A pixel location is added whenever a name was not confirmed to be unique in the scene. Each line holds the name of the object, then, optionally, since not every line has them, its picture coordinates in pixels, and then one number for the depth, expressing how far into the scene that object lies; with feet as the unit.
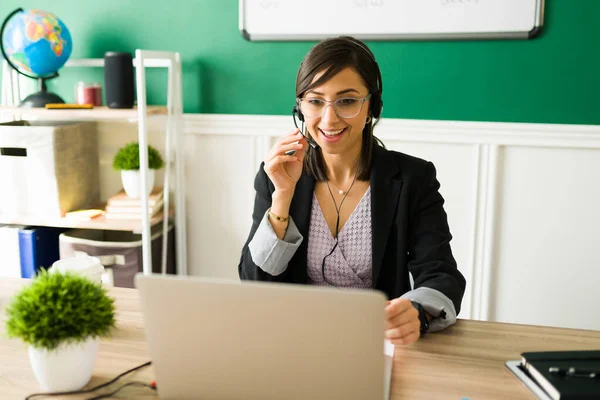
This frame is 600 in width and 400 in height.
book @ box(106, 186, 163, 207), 7.73
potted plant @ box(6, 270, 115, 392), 2.71
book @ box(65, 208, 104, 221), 7.69
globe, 7.40
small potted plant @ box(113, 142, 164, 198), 7.78
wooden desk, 2.93
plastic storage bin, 7.62
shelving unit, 7.20
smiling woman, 4.51
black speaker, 7.49
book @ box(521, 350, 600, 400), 2.67
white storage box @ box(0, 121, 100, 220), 7.54
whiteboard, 7.13
